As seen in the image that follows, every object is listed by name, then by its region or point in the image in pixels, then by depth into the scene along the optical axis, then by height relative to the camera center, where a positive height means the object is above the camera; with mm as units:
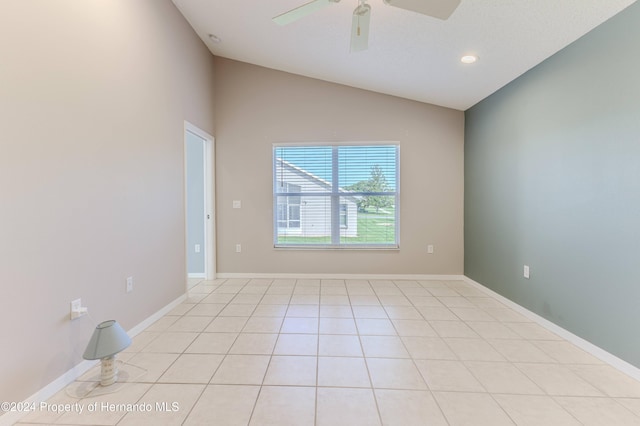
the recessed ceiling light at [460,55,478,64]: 2623 +1444
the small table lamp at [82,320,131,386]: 1629 -803
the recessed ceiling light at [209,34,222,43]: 3389 +2135
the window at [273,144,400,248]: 4074 +224
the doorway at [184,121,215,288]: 3982 -12
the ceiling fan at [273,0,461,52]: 1627 +1256
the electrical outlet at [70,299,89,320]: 1780 -635
